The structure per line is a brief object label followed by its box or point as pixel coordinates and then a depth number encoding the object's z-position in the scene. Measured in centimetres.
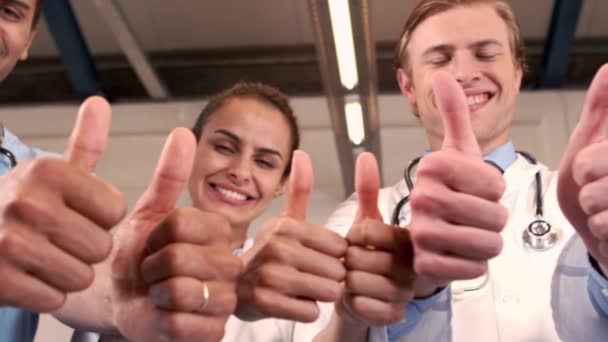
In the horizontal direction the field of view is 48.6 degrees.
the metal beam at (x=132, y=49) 302
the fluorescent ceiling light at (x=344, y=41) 204
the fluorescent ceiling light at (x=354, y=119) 259
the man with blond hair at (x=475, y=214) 75
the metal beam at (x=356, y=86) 208
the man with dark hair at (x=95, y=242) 62
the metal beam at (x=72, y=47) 308
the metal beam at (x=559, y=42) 303
